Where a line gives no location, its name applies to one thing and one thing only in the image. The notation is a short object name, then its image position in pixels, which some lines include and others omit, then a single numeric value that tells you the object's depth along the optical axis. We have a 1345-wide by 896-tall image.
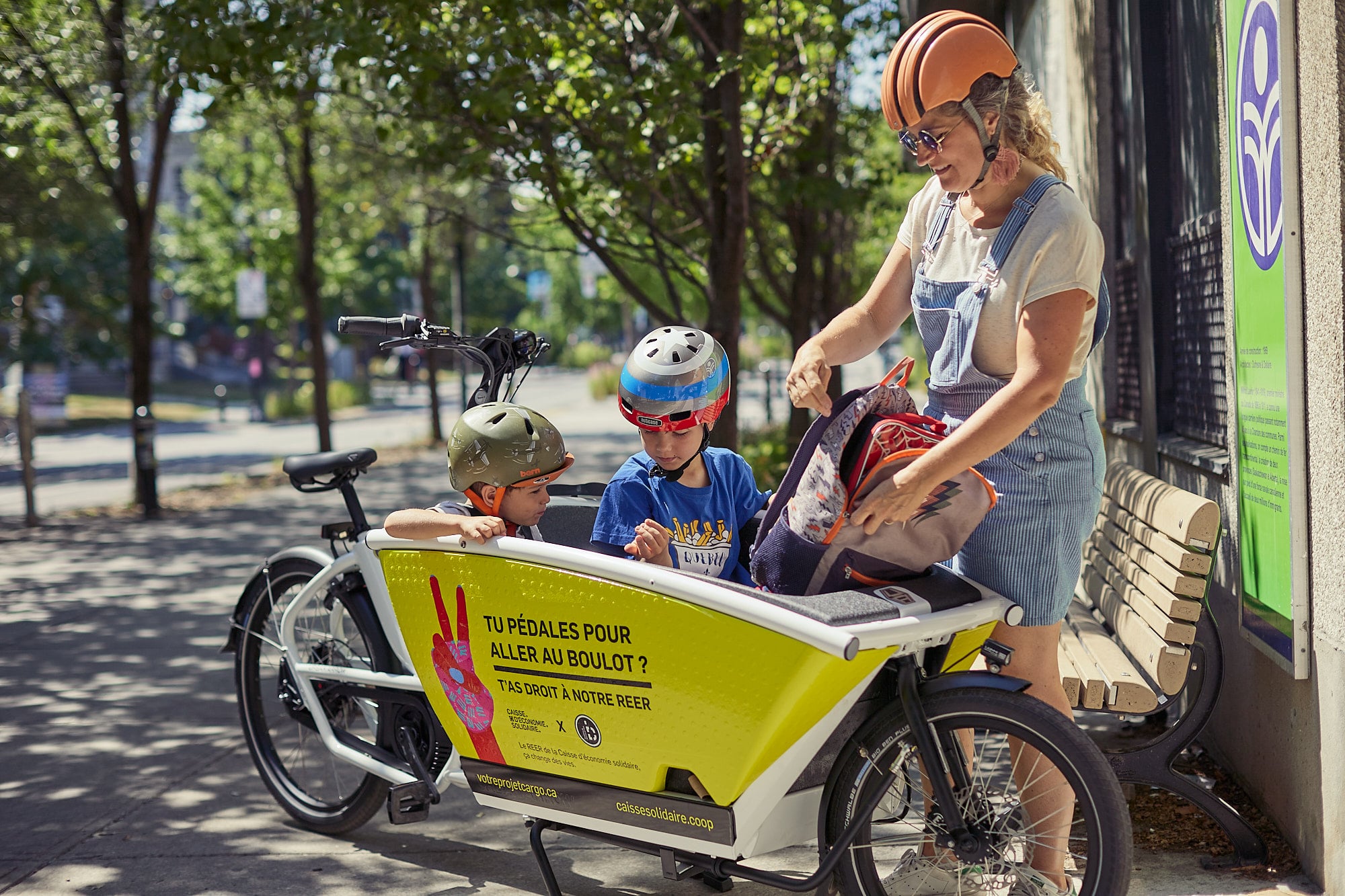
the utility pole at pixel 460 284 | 23.22
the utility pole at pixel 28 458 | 12.10
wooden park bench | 3.22
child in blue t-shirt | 3.05
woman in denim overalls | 2.55
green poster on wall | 3.14
